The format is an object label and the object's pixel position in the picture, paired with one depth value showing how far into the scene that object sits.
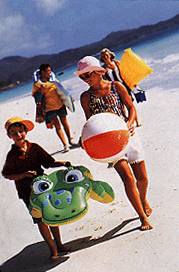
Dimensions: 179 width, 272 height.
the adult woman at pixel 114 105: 4.11
